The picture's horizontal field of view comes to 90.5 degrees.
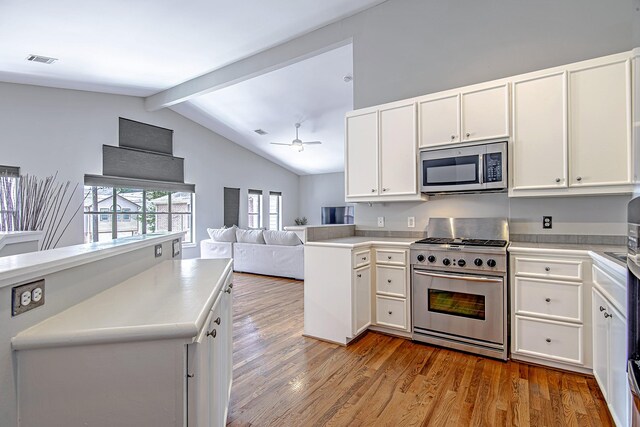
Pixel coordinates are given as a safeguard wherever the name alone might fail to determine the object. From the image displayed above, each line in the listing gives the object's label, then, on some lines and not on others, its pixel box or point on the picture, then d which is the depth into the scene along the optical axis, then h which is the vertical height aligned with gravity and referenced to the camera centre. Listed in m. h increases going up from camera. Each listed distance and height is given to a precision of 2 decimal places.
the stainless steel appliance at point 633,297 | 1.04 -0.33
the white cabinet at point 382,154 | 3.04 +0.60
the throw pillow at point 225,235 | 6.51 -0.42
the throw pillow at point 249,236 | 6.13 -0.43
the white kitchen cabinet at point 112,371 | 0.91 -0.46
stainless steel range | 2.43 -0.61
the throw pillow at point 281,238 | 5.75 -0.44
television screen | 9.90 +0.00
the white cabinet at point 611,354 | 1.48 -0.75
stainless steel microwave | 2.59 +0.39
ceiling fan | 6.66 +1.46
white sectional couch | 5.70 -0.71
